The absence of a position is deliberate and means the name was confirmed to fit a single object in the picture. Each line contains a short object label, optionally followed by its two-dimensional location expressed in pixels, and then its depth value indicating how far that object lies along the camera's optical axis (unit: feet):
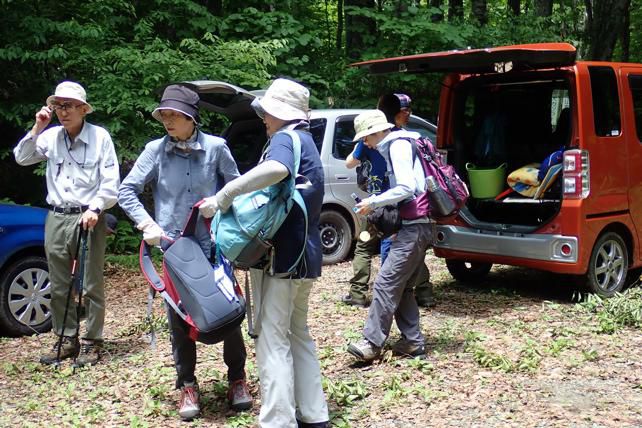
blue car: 20.03
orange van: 21.06
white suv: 27.63
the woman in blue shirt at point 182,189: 14.26
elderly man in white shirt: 17.93
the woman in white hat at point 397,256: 16.99
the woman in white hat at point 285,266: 12.48
